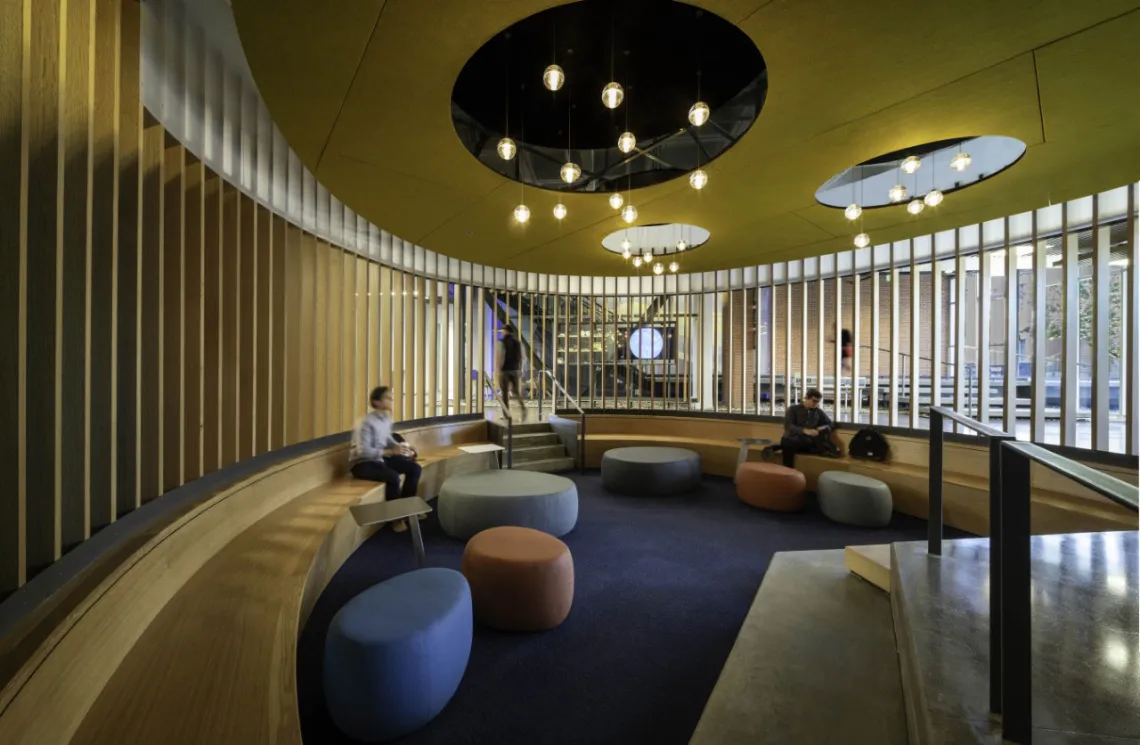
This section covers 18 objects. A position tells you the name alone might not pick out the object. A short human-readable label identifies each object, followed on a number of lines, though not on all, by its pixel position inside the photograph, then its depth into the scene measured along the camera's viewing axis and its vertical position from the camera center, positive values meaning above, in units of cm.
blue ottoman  190 -126
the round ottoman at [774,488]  524 -133
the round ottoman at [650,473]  584 -130
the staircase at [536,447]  700 -118
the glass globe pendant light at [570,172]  318 +144
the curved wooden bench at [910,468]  400 -114
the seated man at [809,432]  625 -79
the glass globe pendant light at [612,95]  257 +160
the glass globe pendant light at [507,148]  306 +155
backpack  588 -94
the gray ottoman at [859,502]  476 -136
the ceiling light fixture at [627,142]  295 +154
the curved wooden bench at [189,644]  135 -109
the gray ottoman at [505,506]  414 -123
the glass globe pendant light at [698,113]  271 +158
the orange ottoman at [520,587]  278 -133
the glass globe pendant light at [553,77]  238 +159
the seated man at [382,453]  455 -82
